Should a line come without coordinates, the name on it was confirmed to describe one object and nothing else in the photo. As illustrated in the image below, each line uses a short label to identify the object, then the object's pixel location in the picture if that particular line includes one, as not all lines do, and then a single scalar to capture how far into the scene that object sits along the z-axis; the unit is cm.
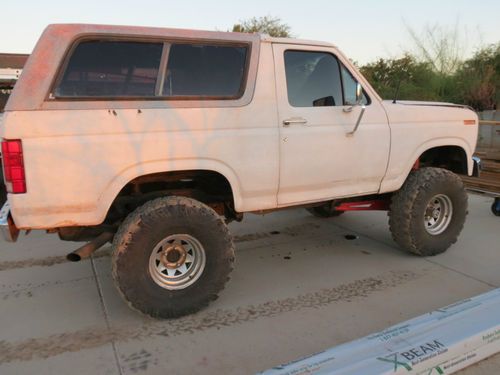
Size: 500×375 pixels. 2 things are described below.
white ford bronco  285
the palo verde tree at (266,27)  2341
